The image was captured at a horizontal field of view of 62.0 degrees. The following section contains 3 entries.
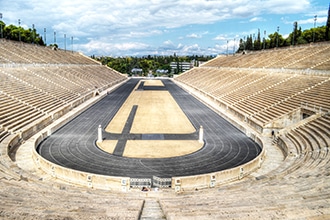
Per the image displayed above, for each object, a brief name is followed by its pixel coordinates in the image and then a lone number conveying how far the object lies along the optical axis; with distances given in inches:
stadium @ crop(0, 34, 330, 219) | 346.9
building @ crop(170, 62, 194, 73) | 7391.7
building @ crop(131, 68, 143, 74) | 5346.5
